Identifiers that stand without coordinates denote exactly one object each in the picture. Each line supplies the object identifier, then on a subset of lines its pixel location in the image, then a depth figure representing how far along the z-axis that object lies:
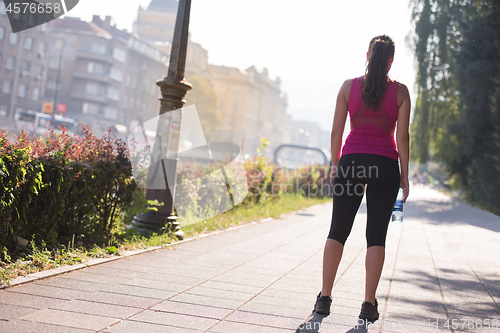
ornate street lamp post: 6.61
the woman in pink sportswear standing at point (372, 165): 3.46
